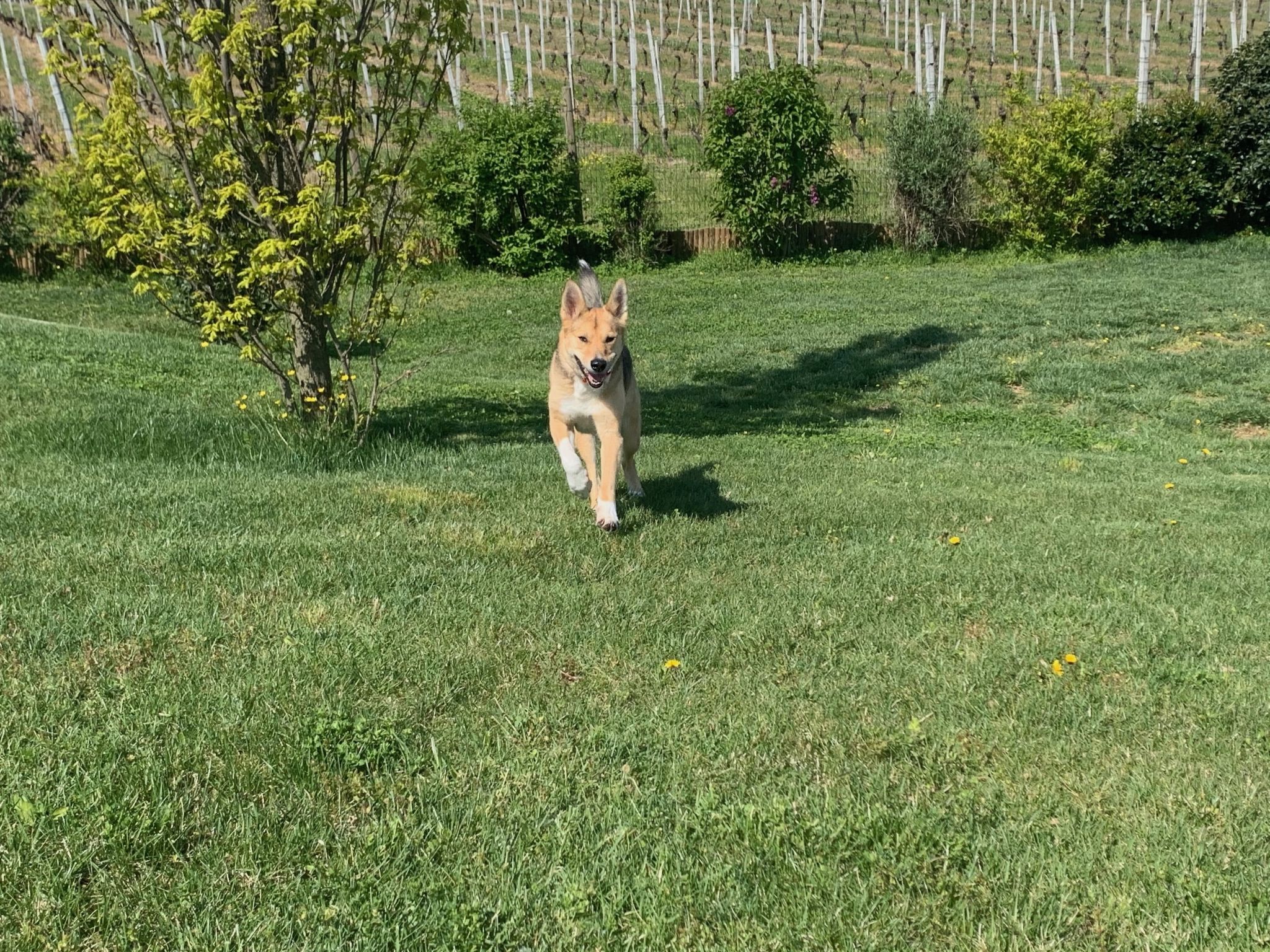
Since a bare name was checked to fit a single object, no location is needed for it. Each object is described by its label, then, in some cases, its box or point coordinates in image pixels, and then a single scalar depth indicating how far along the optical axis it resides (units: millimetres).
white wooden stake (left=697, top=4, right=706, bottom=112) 39000
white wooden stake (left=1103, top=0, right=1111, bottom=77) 44231
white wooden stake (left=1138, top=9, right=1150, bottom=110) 25322
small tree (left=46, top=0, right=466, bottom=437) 7418
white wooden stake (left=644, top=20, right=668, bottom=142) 37031
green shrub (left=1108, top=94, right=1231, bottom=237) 21109
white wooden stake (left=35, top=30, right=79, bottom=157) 29475
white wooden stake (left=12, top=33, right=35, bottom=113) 39969
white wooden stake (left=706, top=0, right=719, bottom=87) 42238
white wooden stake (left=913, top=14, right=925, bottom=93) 28344
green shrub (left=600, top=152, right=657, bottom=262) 23750
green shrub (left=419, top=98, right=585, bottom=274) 23703
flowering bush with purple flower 22922
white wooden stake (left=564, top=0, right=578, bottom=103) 34097
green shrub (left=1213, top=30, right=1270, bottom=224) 20625
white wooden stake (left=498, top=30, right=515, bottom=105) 34875
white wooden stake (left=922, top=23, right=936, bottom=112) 25281
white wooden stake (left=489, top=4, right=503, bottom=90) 40938
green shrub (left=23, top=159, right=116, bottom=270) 21656
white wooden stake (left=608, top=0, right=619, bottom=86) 43312
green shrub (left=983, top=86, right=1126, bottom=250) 21188
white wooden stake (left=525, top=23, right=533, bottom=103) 37688
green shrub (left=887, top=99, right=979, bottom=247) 22781
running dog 5914
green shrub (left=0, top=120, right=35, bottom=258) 23406
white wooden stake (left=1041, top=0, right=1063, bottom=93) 33950
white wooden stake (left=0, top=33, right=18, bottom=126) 38812
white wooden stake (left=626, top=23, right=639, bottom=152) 33469
